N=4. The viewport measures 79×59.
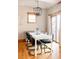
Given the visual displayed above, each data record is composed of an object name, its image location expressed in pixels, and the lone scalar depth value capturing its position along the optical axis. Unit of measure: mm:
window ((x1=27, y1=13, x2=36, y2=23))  3933
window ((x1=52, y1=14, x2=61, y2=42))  3314
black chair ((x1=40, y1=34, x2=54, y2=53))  2358
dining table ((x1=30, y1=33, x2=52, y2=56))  2188
